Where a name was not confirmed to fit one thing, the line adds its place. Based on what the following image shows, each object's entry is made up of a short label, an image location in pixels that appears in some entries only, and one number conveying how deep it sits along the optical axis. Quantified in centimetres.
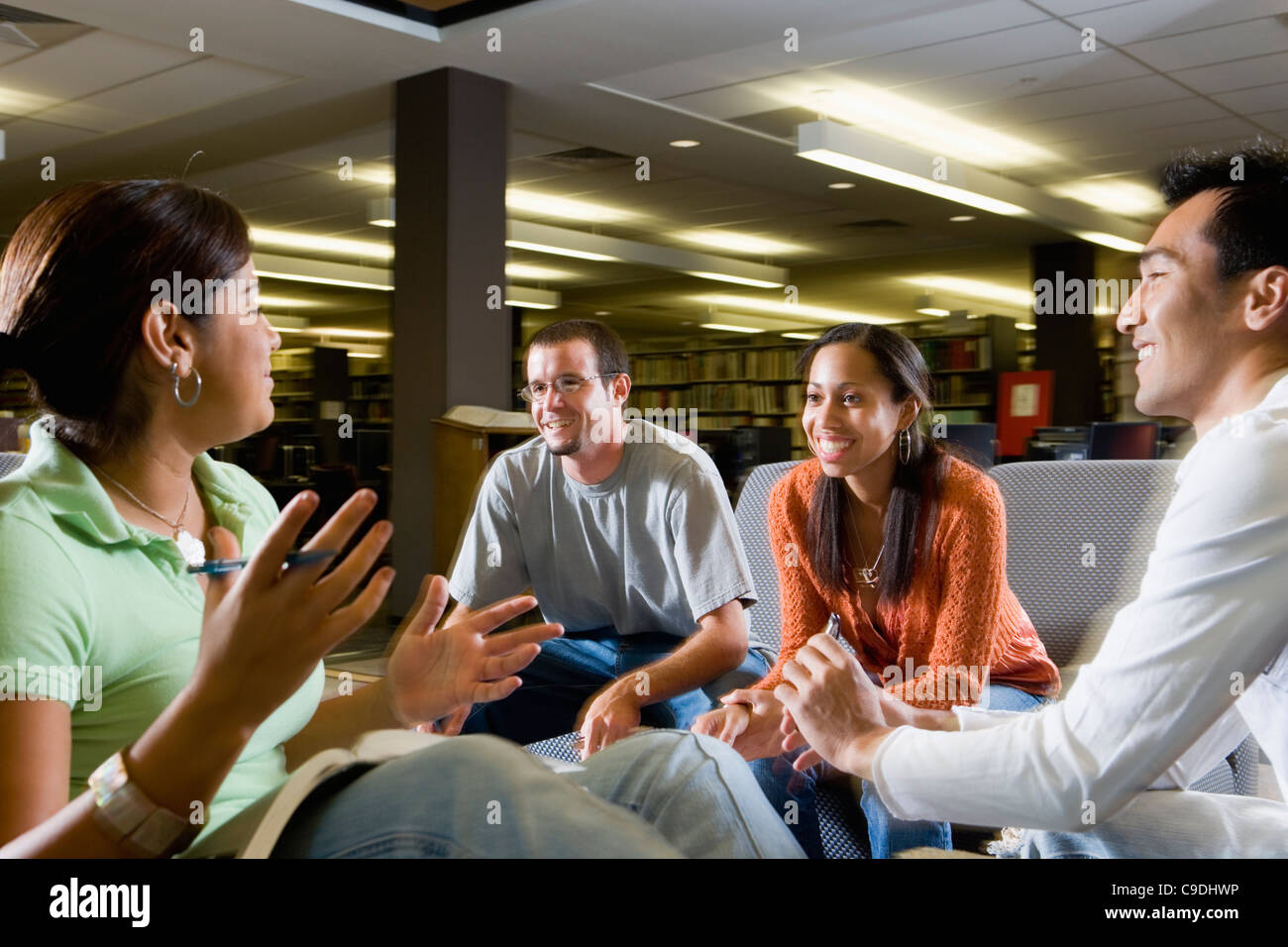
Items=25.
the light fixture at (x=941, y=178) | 486
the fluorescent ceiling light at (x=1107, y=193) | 629
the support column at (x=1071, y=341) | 762
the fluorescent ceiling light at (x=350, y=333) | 1299
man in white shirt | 70
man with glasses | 152
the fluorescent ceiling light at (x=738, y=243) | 781
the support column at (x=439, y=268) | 427
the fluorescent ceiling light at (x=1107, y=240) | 717
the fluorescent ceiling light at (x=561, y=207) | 652
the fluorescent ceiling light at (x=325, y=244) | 766
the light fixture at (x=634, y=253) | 681
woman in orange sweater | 138
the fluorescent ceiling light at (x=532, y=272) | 847
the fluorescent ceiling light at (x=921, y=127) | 476
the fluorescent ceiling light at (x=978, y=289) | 962
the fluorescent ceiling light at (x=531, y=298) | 945
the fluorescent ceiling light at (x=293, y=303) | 1073
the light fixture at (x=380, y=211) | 548
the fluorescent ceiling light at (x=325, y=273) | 853
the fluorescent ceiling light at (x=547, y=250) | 677
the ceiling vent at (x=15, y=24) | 367
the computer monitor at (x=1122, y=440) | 465
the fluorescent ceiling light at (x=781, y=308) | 1078
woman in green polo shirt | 62
